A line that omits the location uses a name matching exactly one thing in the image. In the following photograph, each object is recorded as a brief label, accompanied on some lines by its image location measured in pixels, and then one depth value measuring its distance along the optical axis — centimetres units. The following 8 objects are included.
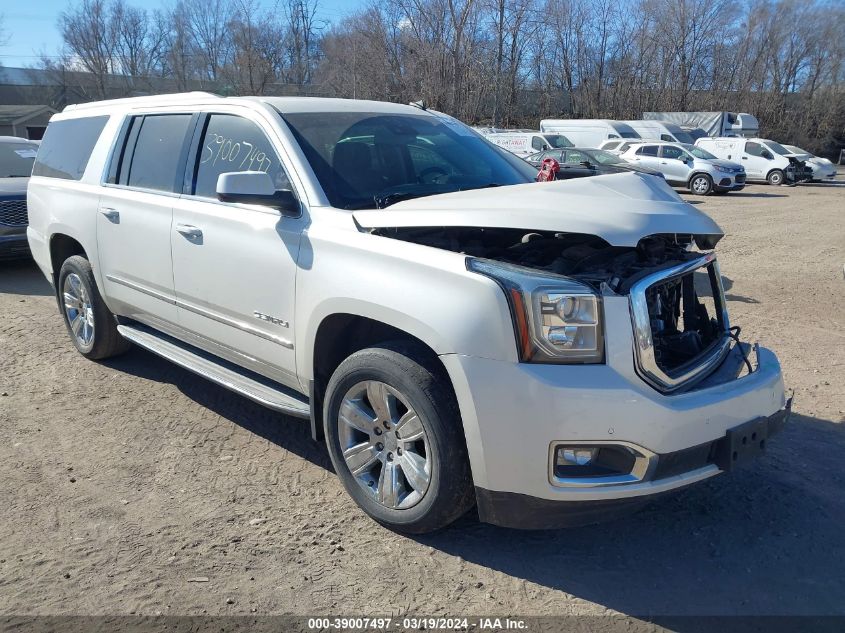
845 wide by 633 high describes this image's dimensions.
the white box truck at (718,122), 3784
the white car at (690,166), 2317
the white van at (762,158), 2767
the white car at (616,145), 2604
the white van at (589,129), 3181
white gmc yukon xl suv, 285
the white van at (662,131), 3198
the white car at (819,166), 2850
